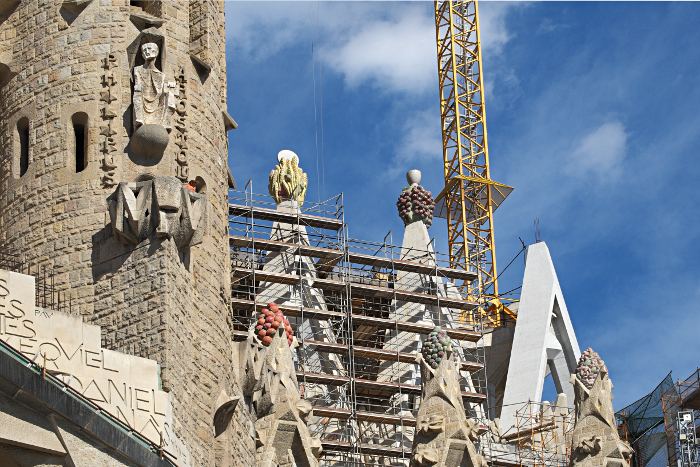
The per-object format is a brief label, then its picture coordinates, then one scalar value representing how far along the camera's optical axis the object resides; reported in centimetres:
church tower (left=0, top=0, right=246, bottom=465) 2698
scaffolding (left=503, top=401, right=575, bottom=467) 5066
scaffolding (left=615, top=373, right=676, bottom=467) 5697
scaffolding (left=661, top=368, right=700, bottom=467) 5119
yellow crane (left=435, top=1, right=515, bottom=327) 7231
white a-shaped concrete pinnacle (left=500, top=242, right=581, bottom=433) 5572
